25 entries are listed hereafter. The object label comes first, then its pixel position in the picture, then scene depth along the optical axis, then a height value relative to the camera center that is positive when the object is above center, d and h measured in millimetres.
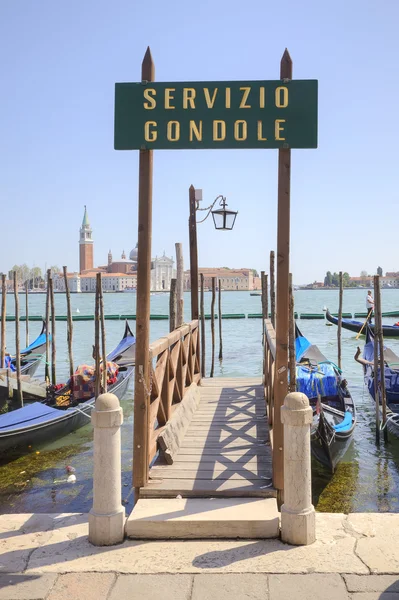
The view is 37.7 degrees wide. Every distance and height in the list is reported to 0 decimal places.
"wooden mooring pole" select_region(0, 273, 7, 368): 12734 -968
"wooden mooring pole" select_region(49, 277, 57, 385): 12548 -897
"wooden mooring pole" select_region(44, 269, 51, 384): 13341 -938
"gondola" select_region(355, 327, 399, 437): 8758 -1635
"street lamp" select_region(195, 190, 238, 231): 7465 +894
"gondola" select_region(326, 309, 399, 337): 25453 -1939
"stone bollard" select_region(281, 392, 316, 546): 3049 -1002
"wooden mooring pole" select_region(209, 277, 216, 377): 17234 -1089
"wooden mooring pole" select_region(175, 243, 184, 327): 7590 -140
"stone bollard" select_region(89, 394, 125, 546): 3090 -1040
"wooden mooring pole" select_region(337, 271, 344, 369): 13753 -668
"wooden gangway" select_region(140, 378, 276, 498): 3752 -1323
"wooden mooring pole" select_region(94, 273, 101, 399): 9367 -1095
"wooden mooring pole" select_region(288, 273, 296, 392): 7309 -1025
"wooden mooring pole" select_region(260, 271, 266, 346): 12083 -38
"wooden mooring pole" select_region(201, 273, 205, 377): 11534 -1426
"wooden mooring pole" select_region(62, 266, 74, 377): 12933 -1101
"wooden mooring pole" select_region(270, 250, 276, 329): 11362 +41
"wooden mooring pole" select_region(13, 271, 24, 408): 10617 -1794
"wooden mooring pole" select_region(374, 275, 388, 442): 8367 -1170
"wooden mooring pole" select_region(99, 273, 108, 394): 9906 -1292
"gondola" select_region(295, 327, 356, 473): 6707 -1696
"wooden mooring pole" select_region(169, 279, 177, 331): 7675 -268
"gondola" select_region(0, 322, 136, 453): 7676 -1967
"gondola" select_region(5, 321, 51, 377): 14047 -1904
